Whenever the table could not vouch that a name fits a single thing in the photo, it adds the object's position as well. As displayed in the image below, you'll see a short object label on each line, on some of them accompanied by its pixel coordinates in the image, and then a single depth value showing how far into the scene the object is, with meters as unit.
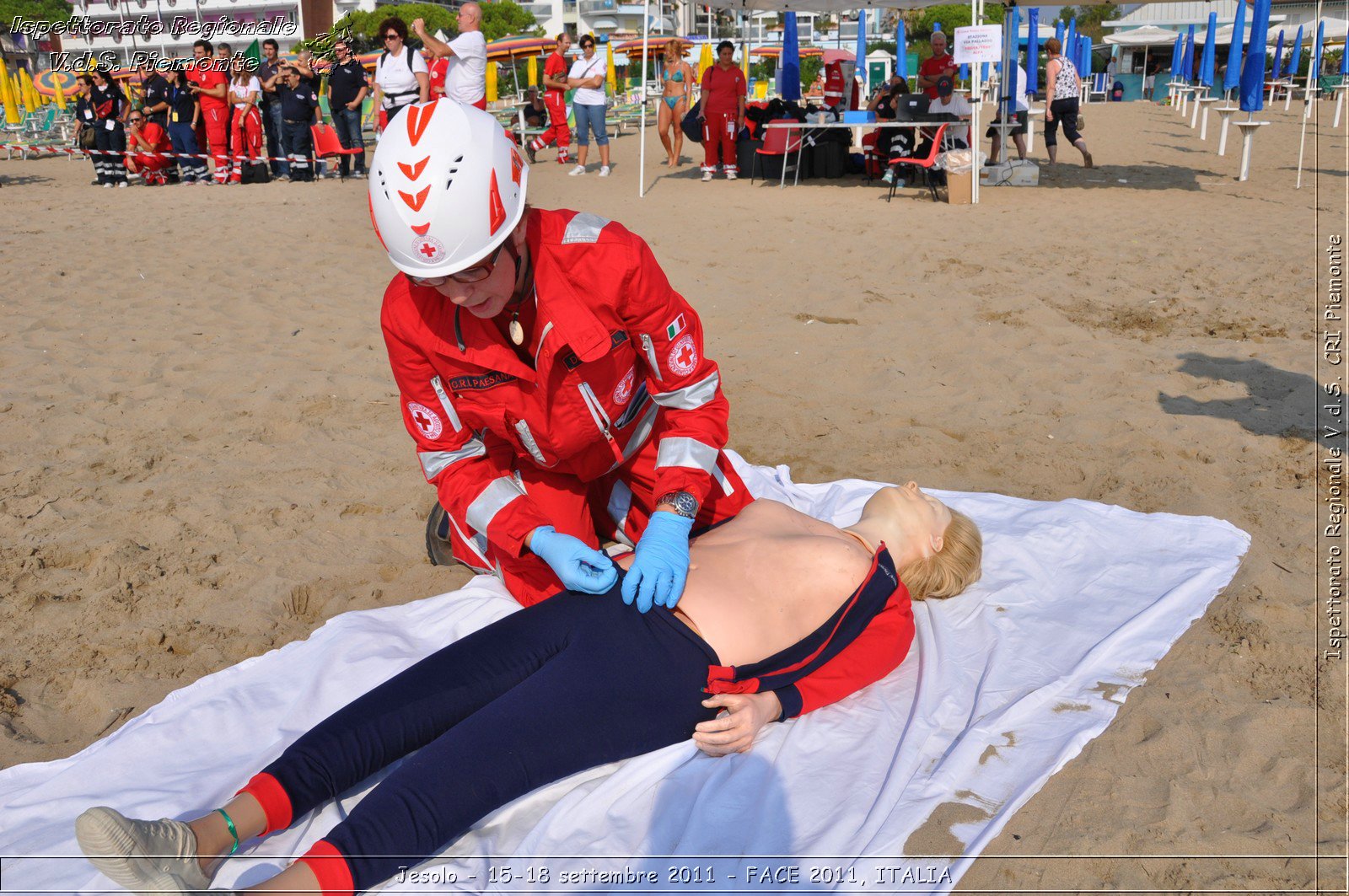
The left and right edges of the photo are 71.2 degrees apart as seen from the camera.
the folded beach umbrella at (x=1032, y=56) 17.61
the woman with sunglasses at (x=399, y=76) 10.09
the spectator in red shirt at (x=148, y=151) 12.95
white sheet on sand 2.06
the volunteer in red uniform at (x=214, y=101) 12.72
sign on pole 9.21
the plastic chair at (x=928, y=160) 10.21
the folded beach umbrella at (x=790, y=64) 14.30
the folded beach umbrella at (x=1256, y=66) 10.09
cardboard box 9.95
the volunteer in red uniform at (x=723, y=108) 12.26
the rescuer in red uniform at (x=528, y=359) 2.21
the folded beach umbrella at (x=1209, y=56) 17.80
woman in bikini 13.43
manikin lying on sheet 1.83
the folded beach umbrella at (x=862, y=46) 18.45
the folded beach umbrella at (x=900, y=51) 19.66
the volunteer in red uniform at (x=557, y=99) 13.45
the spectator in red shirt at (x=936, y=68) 11.27
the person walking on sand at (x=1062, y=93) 11.83
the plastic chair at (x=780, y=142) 11.98
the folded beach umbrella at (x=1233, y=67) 12.07
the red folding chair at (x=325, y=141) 13.27
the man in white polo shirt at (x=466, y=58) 9.34
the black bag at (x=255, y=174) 12.97
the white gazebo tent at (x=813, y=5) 13.42
